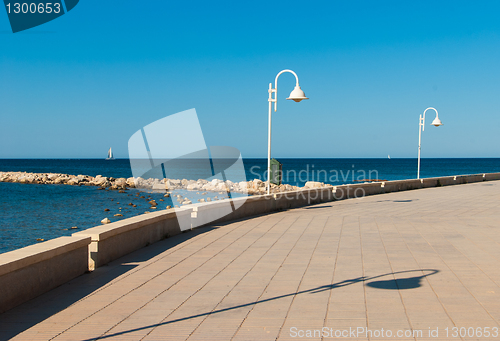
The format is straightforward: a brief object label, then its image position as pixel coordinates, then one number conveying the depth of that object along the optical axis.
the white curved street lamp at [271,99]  12.45
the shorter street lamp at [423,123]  22.06
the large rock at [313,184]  37.31
